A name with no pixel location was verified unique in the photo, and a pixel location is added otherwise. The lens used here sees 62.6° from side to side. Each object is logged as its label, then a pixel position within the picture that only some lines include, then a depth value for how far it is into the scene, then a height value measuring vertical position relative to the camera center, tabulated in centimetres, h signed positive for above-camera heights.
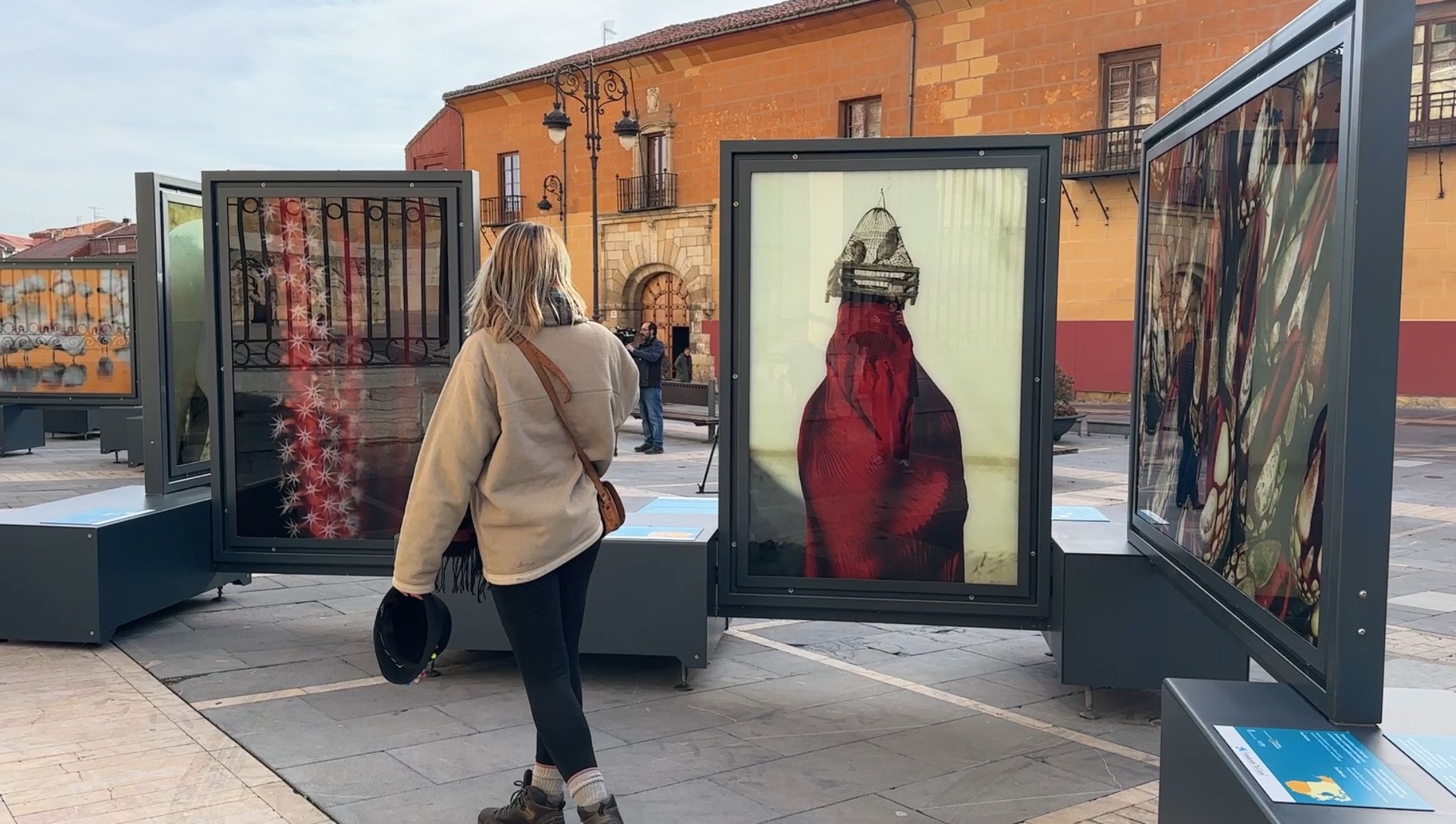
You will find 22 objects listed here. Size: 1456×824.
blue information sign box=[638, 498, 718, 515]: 590 -91
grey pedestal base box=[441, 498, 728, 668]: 507 -116
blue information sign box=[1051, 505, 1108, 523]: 559 -88
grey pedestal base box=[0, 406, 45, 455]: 1566 -138
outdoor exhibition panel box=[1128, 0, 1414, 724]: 249 -4
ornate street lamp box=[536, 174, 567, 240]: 3278 +378
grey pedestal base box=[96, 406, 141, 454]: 1412 -119
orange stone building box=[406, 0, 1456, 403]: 1959 +459
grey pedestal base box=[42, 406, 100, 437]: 1727 -141
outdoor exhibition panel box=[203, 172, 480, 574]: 595 -14
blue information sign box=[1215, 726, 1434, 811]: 225 -87
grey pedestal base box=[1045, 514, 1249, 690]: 471 -119
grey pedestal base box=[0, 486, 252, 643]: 566 -119
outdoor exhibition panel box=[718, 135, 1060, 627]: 489 -20
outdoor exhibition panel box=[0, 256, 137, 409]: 1550 -14
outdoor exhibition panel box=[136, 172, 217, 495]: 634 -5
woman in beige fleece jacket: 323 -42
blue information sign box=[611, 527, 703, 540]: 516 -90
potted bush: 1291 -89
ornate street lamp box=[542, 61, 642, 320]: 2091 +443
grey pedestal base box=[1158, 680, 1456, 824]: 220 -88
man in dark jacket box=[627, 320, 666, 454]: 1559 -79
